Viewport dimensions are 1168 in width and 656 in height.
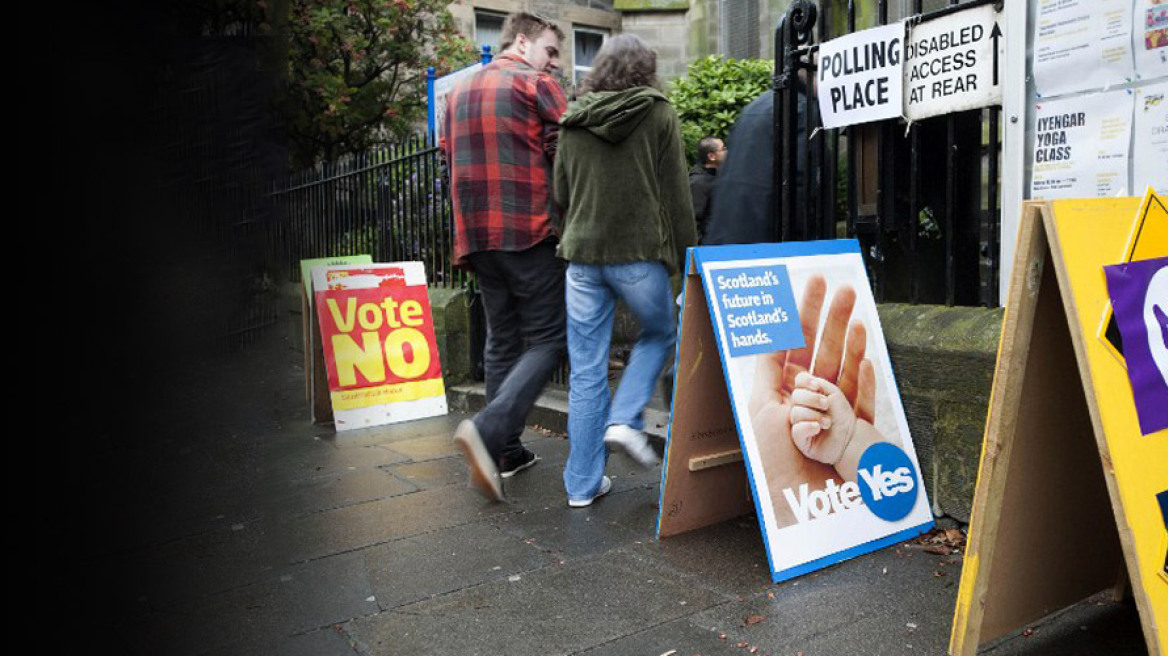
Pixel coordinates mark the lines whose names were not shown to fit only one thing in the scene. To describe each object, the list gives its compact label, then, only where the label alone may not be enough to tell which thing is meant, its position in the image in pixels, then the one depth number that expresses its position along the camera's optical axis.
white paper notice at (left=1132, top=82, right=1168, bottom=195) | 2.90
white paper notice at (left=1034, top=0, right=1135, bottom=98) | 2.97
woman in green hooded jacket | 3.61
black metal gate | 3.61
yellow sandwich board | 2.01
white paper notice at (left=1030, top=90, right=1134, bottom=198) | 3.01
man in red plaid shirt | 4.02
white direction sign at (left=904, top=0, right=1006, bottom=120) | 3.36
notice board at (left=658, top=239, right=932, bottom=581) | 3.06
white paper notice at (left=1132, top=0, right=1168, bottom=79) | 2.86
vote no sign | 5.78
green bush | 9.16
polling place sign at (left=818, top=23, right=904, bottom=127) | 3.67
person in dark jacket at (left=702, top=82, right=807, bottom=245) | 4.23
